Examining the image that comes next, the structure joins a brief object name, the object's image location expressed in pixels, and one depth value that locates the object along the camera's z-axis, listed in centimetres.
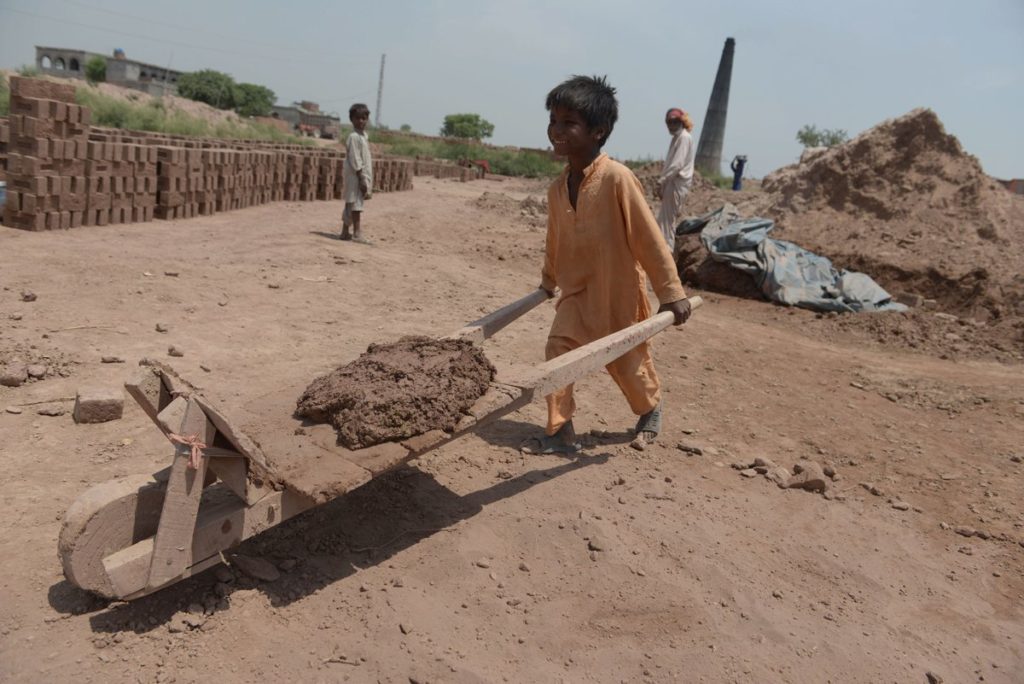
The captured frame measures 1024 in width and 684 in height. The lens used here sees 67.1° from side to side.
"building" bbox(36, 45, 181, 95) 4745
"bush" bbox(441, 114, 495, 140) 6583
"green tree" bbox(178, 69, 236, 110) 5216
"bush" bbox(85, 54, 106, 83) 4759
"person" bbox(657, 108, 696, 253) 869
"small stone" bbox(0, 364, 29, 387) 368
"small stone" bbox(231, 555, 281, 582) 253
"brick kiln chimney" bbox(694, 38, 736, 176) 3134
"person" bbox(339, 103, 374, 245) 930
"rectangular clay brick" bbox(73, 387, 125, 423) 342
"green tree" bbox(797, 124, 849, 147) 5317
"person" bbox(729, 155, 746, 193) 1941
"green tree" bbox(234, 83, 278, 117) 5403
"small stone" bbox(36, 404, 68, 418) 348
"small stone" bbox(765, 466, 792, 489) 384
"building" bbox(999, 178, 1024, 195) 2316
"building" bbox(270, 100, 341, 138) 4771
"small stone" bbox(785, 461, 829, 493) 380
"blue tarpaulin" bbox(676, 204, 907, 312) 860
